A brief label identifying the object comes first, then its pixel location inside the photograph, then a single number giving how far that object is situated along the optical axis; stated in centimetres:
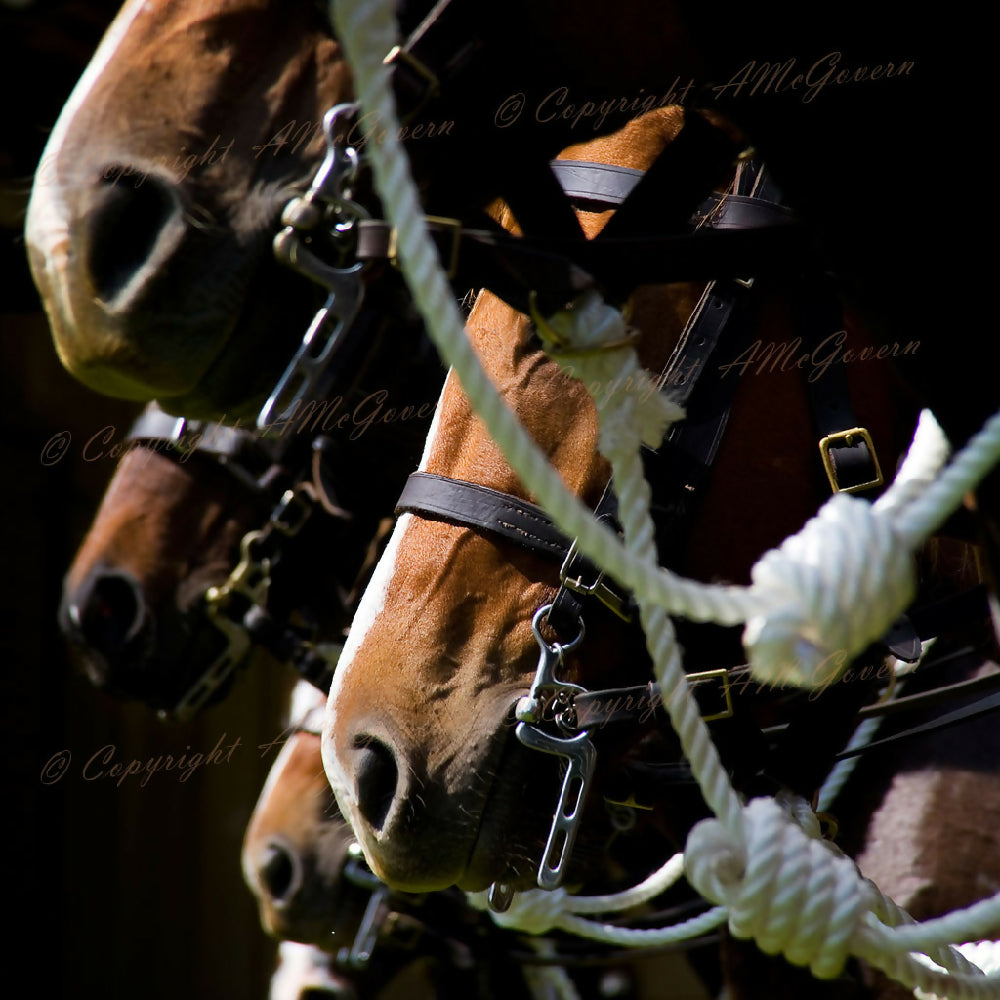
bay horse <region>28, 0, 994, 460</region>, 487
